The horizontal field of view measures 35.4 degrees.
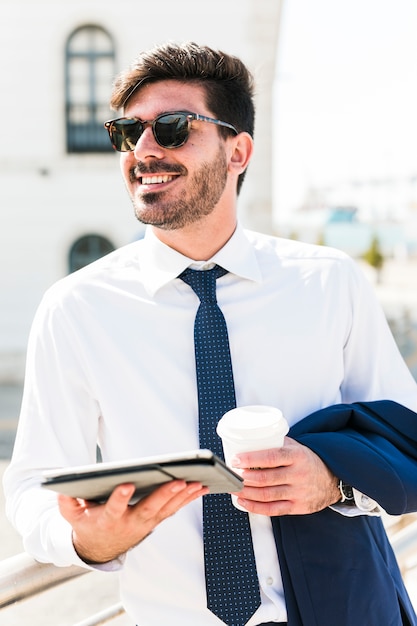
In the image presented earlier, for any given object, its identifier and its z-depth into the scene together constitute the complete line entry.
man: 1.51
